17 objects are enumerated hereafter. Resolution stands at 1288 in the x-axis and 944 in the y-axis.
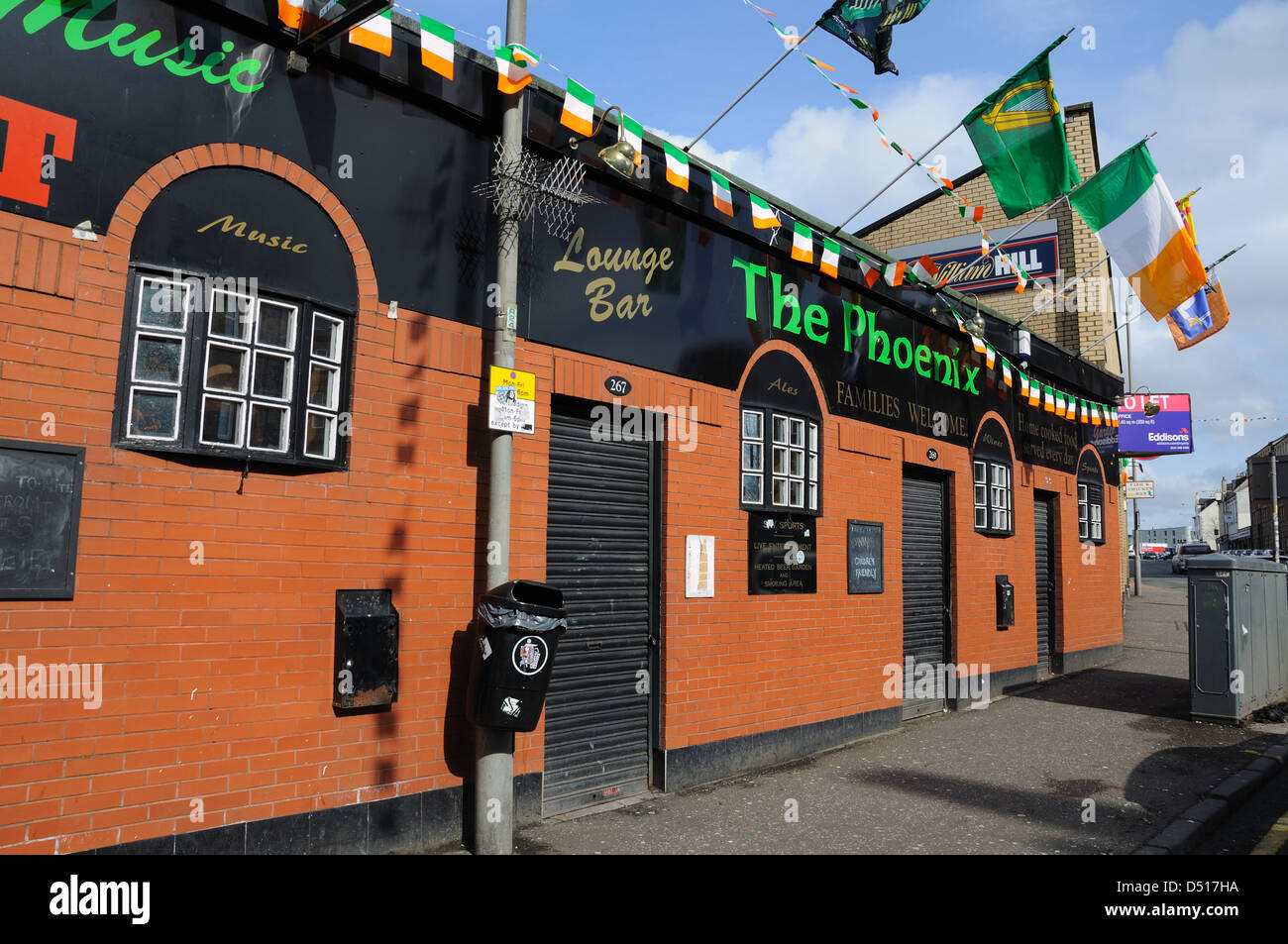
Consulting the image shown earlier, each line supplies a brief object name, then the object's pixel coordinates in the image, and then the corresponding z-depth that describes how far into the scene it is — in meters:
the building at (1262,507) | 31.17
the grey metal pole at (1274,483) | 24.61
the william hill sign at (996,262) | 18.98
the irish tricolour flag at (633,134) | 6.96
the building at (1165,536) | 129.12
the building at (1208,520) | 126.38
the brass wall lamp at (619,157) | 6.35
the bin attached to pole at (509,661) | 5.44
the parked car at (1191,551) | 53.84
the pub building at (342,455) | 4.26
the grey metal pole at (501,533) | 5.53
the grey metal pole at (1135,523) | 30.73
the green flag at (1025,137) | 9.64
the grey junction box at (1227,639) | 9.94
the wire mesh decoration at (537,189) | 5.92
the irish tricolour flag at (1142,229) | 10.94
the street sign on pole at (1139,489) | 29.59
